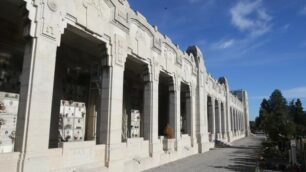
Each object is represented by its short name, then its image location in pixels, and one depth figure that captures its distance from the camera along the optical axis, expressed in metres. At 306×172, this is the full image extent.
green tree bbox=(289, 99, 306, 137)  65.58
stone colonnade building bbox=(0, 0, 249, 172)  8.47
